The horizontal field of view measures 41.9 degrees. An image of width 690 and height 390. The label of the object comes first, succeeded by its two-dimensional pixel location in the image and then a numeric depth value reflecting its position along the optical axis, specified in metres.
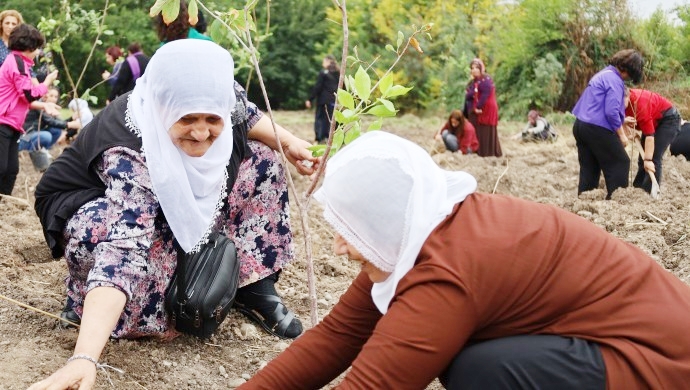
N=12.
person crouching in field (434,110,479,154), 10.87
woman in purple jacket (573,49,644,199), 6.28
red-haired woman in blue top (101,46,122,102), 9.10
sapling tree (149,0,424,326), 2.39
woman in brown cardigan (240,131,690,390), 1.77
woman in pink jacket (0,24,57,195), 6.13
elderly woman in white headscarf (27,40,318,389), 2.62
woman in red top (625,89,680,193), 6.67
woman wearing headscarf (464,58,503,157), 10.89
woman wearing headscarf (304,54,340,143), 12.89
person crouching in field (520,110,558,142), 12.11
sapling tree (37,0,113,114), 6.54
